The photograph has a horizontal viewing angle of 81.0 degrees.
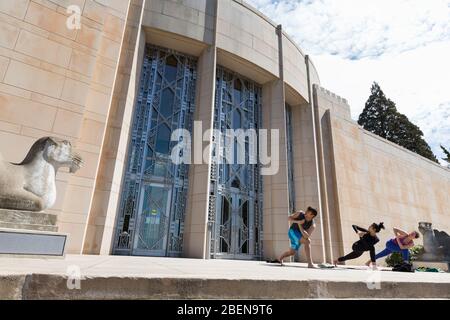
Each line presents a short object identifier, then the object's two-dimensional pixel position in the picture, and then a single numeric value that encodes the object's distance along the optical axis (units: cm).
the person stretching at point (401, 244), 692
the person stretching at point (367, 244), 625
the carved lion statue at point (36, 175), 381
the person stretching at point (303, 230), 563
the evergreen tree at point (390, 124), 2730
